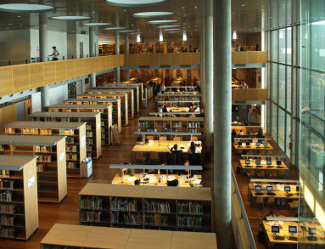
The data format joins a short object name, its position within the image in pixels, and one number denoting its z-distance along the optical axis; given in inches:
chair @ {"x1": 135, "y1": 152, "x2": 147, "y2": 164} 510.6
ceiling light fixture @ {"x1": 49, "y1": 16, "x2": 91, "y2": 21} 546.3
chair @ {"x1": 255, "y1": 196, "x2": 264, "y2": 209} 418.4
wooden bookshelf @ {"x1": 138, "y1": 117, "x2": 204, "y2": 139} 609.9
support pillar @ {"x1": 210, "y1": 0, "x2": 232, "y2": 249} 272.7
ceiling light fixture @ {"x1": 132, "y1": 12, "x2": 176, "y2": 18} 517.5
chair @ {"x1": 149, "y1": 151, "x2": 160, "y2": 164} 504.1
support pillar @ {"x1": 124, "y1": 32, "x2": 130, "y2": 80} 1076.9
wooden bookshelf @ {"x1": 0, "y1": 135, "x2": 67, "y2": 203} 385.1
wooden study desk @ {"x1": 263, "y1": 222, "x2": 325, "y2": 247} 312.7
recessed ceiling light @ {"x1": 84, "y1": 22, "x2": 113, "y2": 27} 673.7
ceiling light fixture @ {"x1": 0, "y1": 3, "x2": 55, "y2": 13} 422.3
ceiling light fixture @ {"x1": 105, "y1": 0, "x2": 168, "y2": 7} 401.6
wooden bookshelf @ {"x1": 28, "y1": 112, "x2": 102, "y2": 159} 517.3
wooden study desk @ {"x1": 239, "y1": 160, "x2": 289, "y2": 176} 502.6
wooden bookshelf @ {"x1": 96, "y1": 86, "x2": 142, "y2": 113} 895.7
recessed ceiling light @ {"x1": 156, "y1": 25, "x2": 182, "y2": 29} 740.5
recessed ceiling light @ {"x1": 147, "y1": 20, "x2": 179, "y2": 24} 642.0
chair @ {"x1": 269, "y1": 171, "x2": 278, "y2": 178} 517.0
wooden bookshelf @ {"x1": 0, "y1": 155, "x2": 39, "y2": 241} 312.3
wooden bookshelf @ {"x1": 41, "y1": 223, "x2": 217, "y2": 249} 230.7
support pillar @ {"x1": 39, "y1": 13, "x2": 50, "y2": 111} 560.1
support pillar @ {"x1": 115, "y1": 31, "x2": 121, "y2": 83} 1002.2
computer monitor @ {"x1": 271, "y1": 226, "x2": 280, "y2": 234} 321.4
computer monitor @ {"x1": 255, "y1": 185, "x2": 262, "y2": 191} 431.2
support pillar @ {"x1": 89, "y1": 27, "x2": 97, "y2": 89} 837.7
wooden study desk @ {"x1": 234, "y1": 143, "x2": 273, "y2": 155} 606.9
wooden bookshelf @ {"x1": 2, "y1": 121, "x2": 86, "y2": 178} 456.4
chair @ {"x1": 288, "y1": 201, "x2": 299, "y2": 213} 407.2
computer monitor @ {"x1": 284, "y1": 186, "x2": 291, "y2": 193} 423.0
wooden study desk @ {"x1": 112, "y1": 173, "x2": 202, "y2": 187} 371.6
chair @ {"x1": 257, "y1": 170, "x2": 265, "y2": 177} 511.5
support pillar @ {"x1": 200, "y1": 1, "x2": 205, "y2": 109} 812.1
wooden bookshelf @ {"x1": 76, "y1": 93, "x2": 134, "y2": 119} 726.5
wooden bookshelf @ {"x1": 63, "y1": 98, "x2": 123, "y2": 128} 656.4
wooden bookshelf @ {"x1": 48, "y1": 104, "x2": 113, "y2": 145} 581.9
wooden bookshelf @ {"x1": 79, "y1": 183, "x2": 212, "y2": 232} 300.8
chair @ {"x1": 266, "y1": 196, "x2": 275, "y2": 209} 417.4
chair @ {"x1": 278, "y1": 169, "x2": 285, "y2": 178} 506.6
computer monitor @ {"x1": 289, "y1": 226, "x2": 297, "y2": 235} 322.0
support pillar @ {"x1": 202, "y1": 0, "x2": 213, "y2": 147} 588.1
